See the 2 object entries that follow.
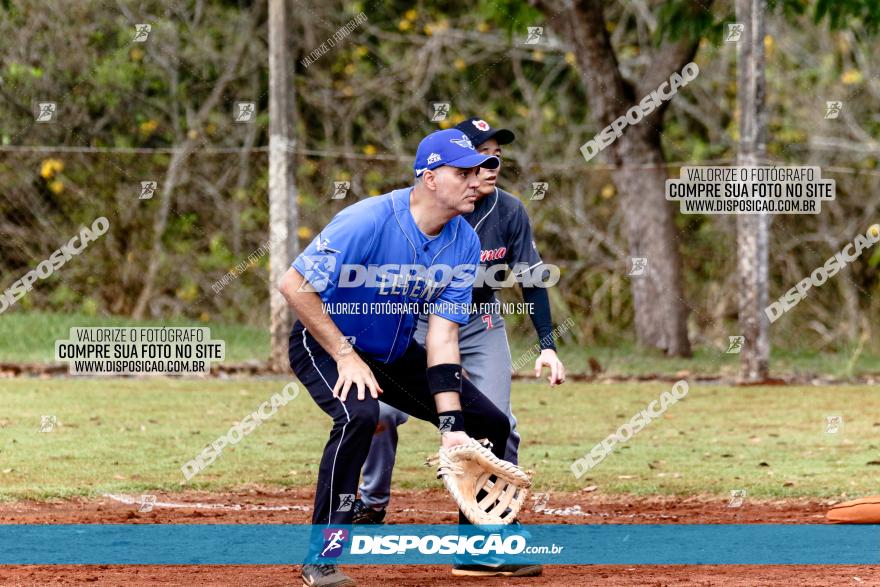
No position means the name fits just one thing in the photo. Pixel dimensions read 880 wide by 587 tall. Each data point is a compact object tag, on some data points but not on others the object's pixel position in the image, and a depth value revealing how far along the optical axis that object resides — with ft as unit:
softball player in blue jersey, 39.96
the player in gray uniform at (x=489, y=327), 49.60
